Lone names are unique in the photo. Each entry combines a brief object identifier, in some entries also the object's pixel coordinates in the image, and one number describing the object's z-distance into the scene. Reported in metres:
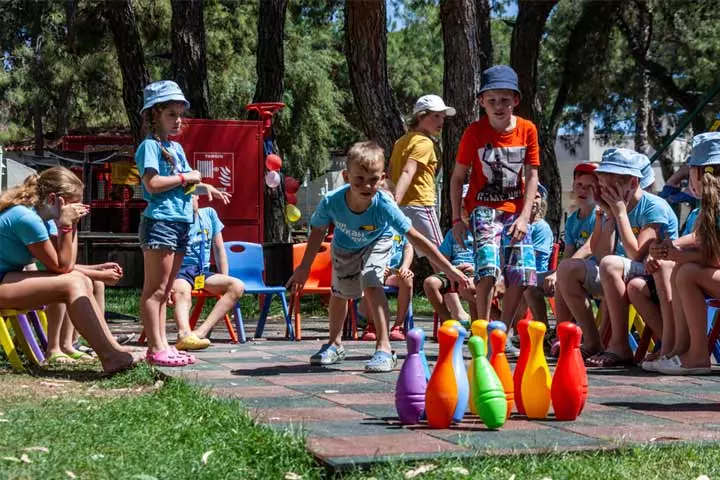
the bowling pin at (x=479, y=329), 4.80
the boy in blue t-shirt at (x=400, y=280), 8.92
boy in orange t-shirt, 7.05
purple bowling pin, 4.42
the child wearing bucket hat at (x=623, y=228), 6.55
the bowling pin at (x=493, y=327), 4.72
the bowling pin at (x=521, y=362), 4.69
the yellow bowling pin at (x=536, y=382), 4.60
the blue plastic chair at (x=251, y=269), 9.61
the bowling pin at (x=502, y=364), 4.59
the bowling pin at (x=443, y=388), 4.30
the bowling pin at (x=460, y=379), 4.35
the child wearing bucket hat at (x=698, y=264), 6.03
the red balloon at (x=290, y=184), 19.94
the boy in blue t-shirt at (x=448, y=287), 8.79
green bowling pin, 4.30
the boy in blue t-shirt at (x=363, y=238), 6.21
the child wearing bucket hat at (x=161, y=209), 6.69
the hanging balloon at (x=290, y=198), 20.78
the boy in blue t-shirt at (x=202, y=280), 7.77
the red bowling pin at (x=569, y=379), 4.54
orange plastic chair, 9.30
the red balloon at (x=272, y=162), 15.11
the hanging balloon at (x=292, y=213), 20.27
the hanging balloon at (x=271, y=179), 15.18
